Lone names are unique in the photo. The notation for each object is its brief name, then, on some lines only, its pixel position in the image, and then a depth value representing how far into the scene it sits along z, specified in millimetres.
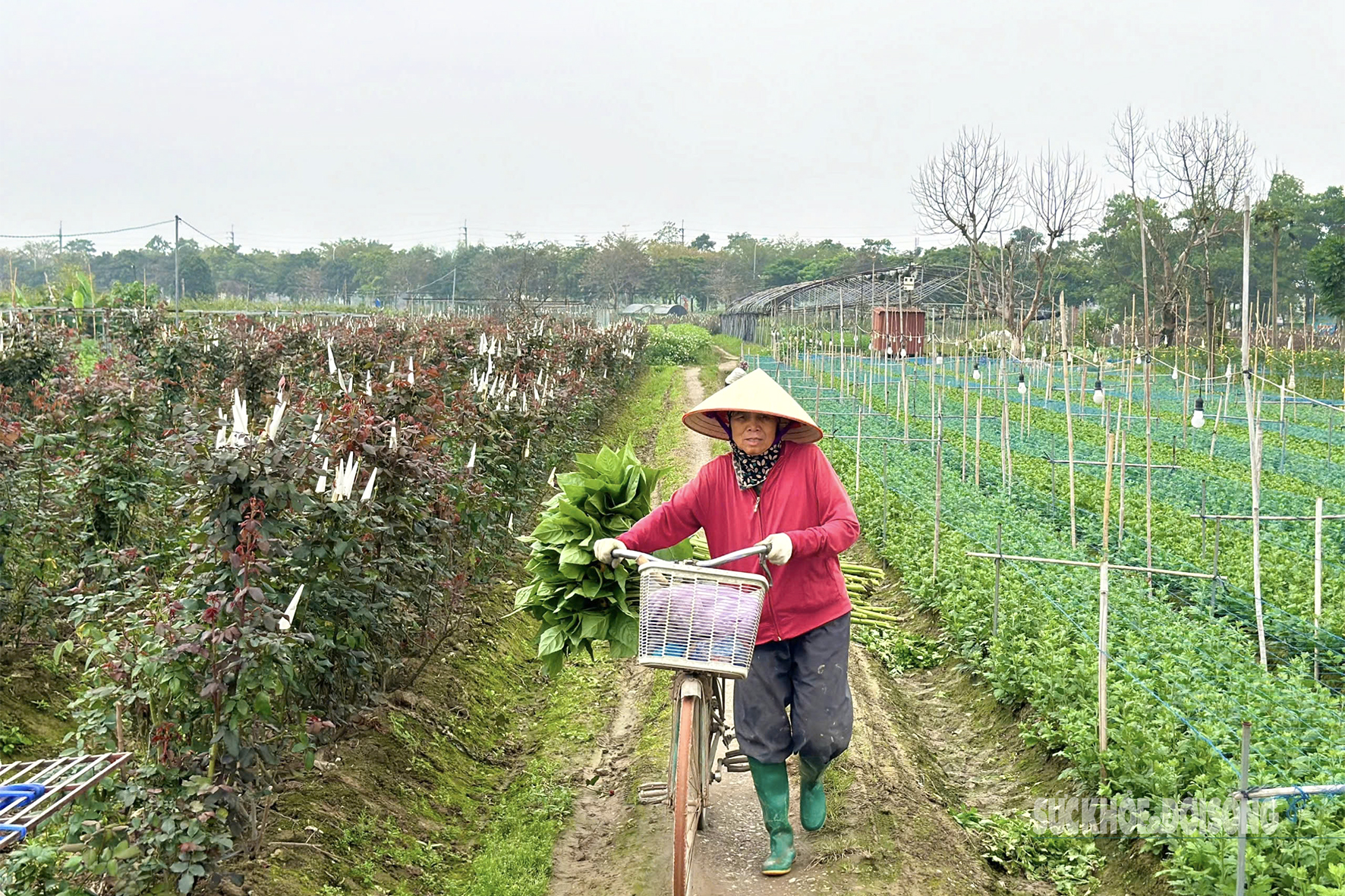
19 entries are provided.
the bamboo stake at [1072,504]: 9363
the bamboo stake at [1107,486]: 6729
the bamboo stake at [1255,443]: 6646
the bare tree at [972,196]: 37562
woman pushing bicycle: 4559
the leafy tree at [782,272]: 88562
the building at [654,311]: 76288
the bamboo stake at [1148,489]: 9040
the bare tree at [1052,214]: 35469
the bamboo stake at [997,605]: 7549
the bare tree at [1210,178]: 35031
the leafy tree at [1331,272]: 37156
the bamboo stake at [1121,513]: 9075
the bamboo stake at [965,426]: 14328
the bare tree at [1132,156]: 35344
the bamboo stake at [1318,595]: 7579
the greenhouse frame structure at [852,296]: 39812
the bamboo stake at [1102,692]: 5523
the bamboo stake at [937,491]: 9477
